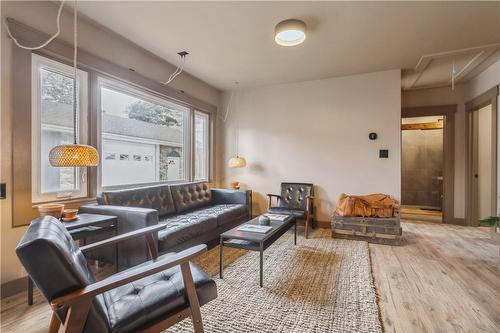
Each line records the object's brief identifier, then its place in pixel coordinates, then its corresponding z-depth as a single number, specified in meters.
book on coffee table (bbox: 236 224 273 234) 2.46
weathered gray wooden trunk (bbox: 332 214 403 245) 3.38
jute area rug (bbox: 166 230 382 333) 1.69
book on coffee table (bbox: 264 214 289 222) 2.96
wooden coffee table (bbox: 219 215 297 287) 2.22
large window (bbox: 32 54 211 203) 2.35
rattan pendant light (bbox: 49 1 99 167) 1.94
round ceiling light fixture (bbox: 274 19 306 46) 2.57
